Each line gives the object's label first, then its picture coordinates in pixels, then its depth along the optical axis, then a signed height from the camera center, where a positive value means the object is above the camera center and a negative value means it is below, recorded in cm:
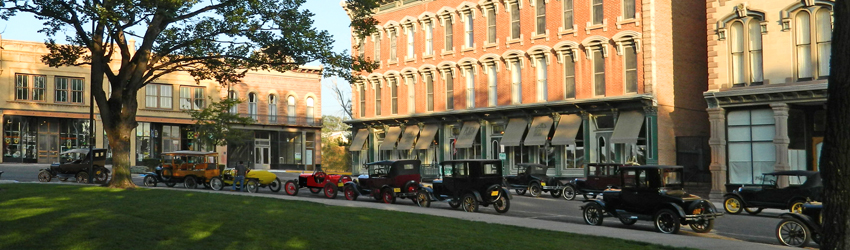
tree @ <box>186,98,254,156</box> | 5641 +119
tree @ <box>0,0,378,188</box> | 2508 +324
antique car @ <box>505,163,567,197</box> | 3322 -181
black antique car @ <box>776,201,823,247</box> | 1625 -185
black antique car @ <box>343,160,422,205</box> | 2733 -148
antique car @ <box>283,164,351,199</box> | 3033 -159
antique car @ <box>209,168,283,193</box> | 3247 -161
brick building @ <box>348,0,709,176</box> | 3953 +322
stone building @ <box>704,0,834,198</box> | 3138 +206
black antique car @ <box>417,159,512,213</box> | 2431 -144
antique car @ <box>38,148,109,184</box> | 3747 -125
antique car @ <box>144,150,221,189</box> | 3372 -115
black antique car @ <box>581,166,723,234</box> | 1891 -162
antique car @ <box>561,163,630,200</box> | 3014 -164
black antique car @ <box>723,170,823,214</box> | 2381 -179
